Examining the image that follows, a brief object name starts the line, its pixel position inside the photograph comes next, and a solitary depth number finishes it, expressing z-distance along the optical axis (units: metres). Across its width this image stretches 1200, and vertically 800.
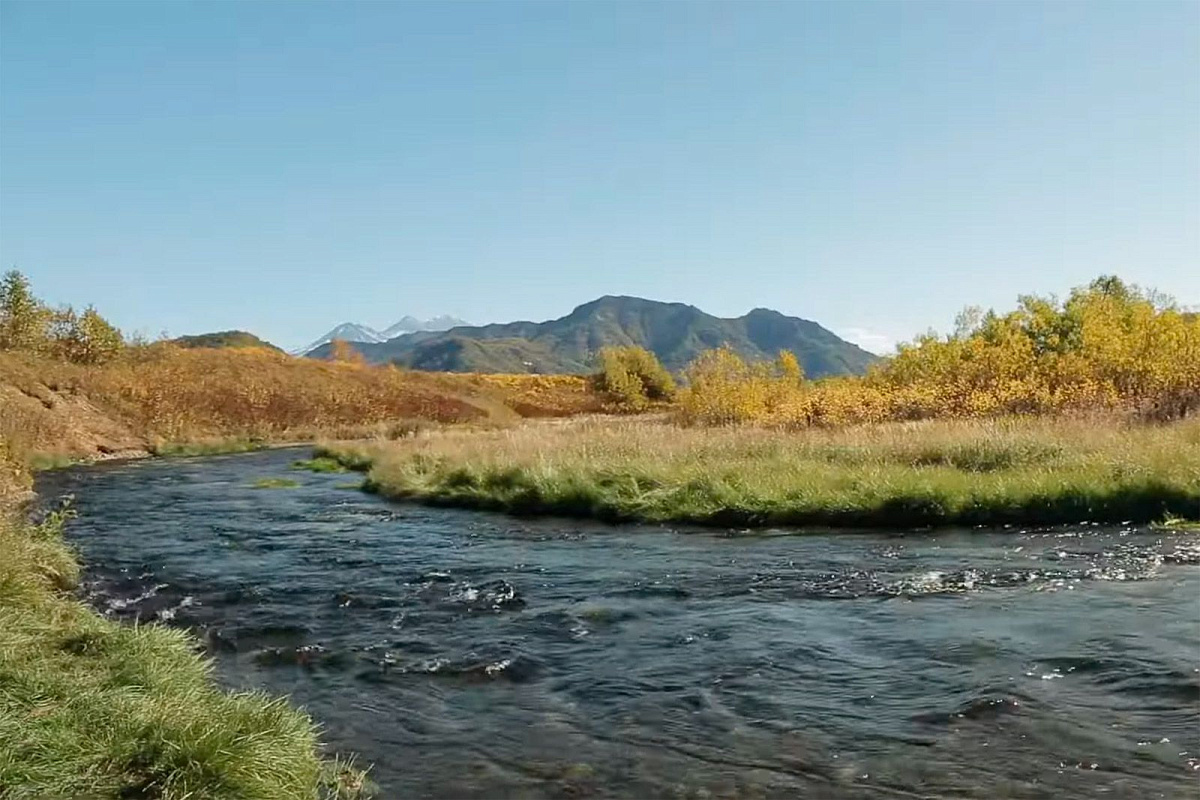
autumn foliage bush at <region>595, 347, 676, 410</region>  87.38
